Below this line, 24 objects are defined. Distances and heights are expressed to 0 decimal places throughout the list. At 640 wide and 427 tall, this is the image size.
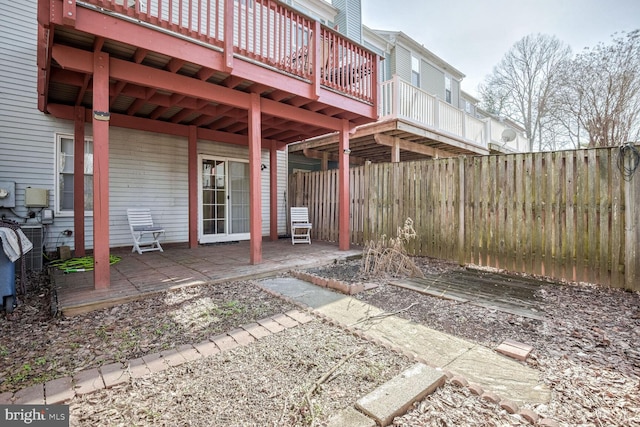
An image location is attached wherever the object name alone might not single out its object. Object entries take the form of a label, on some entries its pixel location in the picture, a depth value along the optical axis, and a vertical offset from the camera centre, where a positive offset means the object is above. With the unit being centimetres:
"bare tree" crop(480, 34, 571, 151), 1441 +684
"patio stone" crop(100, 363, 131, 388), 171 -96
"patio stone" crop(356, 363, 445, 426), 142 -95
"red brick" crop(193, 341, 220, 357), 204 -96
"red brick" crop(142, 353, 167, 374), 185 -96
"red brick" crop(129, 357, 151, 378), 179 -96
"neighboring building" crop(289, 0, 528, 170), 727 +251
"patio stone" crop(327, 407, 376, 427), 137 -97
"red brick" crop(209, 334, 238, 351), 213 -96
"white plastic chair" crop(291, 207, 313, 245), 689 -29
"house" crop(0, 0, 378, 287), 328 +171
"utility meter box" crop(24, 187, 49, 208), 488 +25
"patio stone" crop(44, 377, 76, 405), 156 -97
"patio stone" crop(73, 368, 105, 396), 163 -96
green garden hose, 421 -79
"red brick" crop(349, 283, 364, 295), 341 -90
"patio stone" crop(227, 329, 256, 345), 222 -95
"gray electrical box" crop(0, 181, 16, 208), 471 +29
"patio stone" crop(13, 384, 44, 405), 155 -97
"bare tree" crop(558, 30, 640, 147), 962 +396
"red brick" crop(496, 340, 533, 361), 198 -96
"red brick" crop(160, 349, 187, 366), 192 -96
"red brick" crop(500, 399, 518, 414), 145 -97
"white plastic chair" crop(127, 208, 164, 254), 568 -36
